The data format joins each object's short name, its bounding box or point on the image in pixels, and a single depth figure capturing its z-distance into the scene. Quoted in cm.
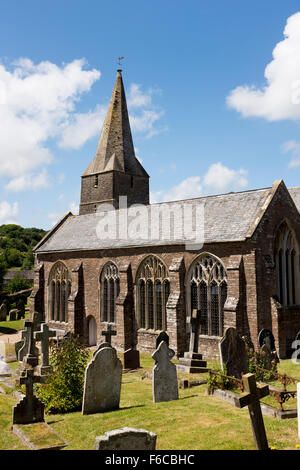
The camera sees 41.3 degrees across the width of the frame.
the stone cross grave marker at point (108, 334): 1497
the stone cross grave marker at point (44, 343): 1622
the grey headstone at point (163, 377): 1240
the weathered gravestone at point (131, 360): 1788
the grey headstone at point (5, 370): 1710
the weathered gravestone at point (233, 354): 1279
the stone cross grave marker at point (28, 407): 1037
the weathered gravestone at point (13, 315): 3968
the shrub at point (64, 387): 1172
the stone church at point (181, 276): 1900
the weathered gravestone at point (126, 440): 666
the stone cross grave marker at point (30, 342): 1675
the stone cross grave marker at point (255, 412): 789
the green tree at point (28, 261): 8719
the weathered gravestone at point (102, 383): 1120
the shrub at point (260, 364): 1348
